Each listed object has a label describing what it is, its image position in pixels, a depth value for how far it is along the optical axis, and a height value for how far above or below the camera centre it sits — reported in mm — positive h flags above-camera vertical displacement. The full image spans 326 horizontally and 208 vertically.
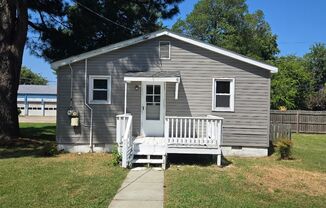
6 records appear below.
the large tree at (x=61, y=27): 17469 +3843
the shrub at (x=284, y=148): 13820 -1213
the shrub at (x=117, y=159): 11789 -1434
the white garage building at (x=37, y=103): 54938 +586
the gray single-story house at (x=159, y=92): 14742 +599
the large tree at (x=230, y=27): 47969 +9896
